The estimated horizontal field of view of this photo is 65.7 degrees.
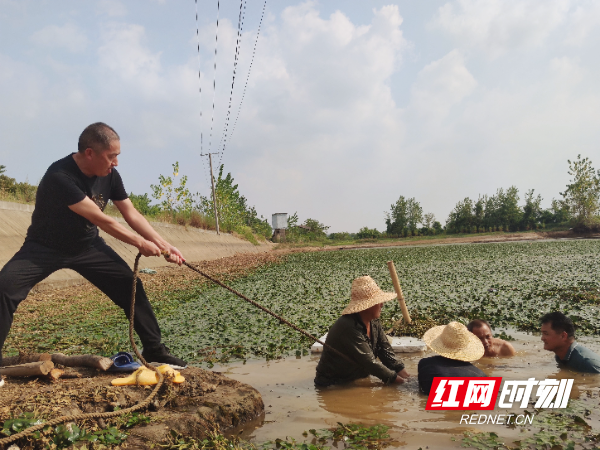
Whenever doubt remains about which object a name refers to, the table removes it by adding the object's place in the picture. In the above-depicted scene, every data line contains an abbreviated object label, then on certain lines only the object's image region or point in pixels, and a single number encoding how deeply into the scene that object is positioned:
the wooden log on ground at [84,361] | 4.60
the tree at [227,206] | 45.56
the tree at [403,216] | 80.50
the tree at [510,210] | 68.75
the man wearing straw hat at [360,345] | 5.00
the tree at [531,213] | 67.38
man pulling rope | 4.07
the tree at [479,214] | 72.01
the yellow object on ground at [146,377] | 4.21
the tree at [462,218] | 72.19
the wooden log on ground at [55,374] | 4.38
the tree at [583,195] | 55.33
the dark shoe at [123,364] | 4.57
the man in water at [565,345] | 5.25
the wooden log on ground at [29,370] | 4.29
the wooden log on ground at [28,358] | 4.67
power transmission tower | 42.05
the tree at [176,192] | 38.31
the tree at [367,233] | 79.21
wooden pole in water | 7.49
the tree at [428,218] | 81.69
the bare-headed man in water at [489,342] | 6.04
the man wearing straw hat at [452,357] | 4.70
